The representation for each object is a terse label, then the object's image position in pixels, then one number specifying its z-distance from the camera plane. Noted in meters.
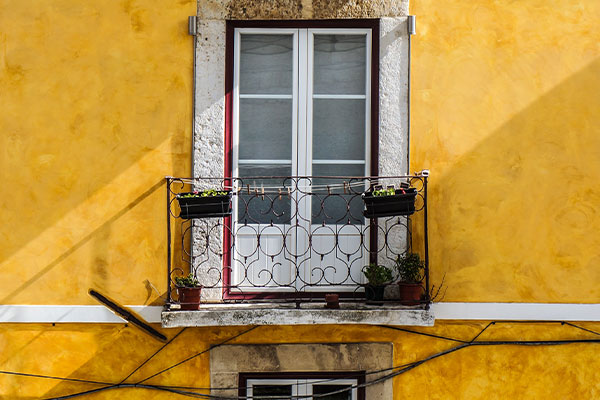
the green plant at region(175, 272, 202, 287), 11.80
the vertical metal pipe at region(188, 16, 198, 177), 12.37
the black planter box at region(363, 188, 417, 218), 11.58
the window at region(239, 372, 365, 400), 12.25
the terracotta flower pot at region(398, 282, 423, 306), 11.83
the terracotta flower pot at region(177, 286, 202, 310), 11.75
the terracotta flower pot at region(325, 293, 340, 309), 11.76
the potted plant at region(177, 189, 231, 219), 11.59
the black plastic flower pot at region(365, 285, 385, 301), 12.02
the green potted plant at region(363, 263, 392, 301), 11.93
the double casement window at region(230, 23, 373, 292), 12.55
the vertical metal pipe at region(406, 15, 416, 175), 12.36
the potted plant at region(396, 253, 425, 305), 11.84
